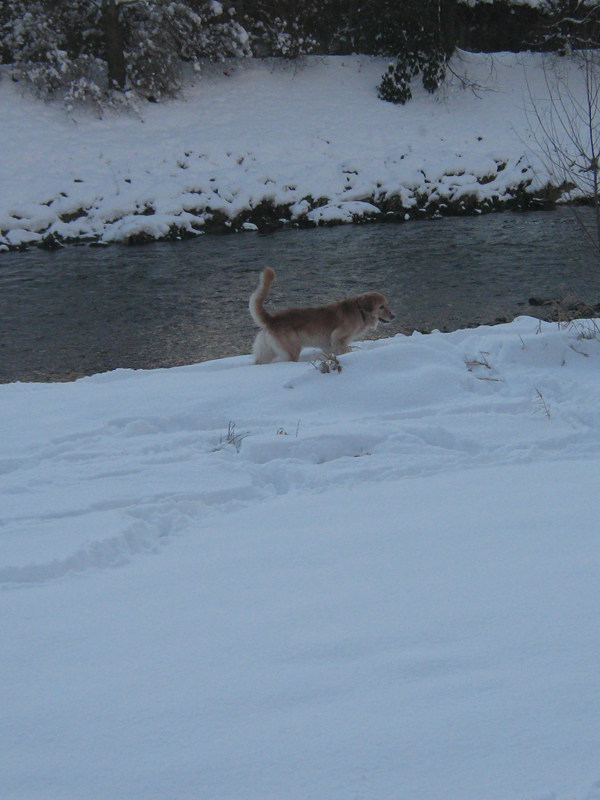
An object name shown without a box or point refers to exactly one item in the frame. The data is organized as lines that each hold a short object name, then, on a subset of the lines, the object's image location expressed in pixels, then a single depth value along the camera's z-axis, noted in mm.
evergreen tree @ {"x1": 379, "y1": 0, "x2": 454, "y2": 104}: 50531
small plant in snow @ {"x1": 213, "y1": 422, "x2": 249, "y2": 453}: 11570
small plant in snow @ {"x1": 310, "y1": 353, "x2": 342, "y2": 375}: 14570
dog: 16562
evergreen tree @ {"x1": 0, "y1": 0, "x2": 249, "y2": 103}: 46625
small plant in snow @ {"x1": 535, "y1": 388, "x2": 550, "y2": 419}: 12533
